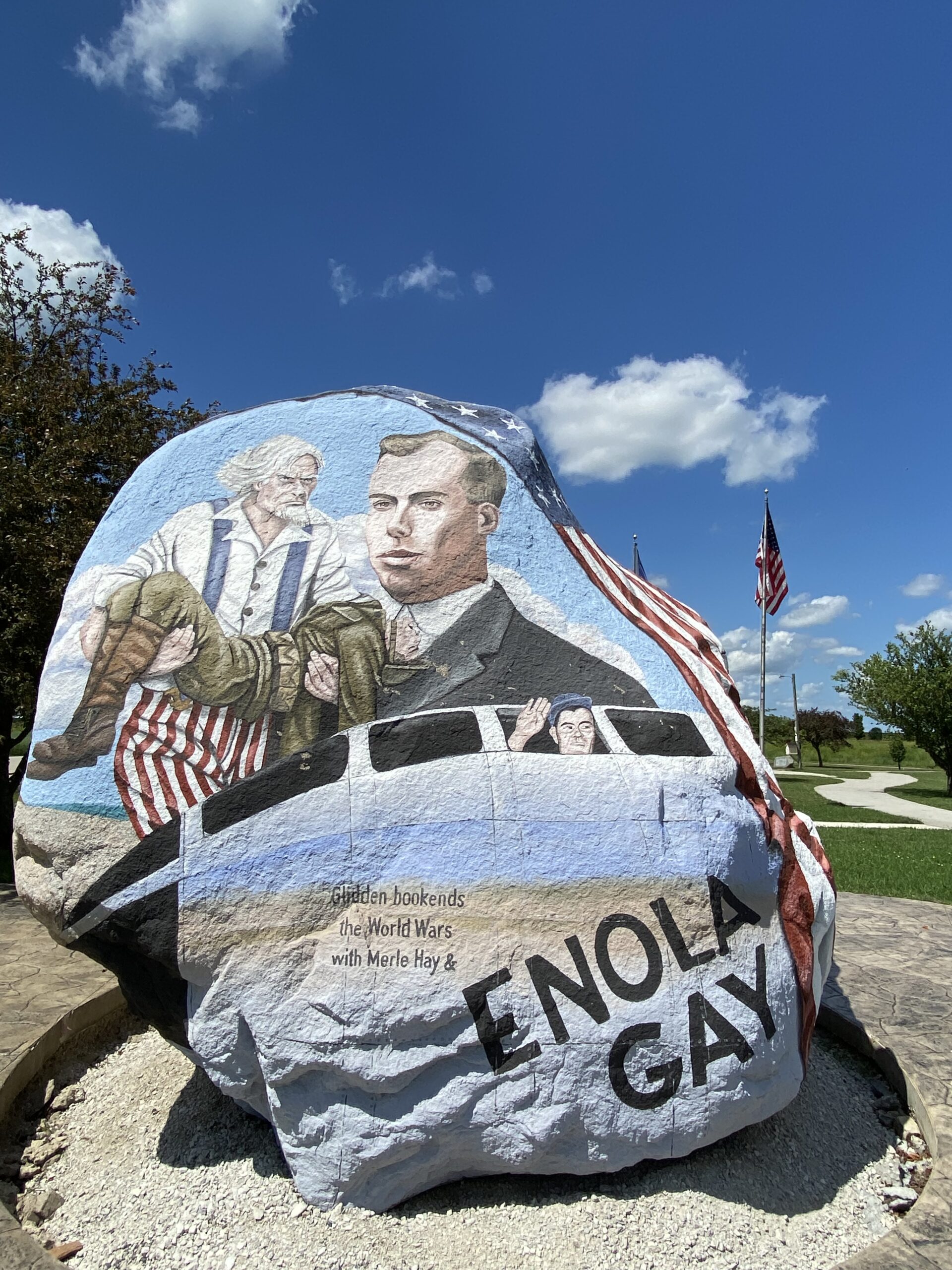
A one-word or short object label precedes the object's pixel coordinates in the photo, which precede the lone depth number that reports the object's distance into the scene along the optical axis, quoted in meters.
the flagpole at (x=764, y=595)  17.94
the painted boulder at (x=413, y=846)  3.22
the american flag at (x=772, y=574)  17.81
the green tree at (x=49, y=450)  8.83
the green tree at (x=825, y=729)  43.66
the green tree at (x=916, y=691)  28.03
